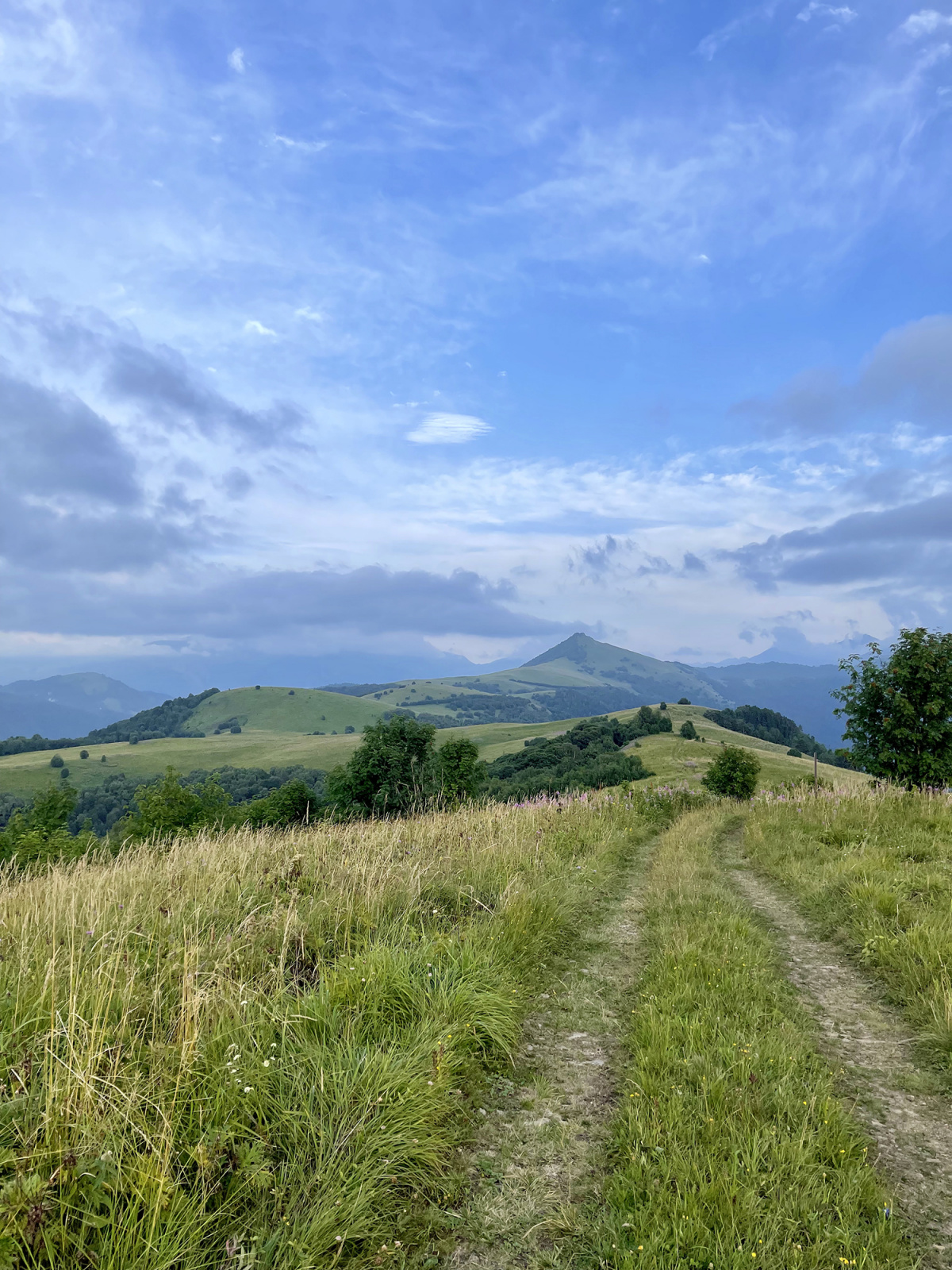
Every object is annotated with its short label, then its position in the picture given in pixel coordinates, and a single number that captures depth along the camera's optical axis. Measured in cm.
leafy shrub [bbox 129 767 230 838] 4422
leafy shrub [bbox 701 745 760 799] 3925
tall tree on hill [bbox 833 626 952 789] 1875
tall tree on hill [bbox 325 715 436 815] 4631
